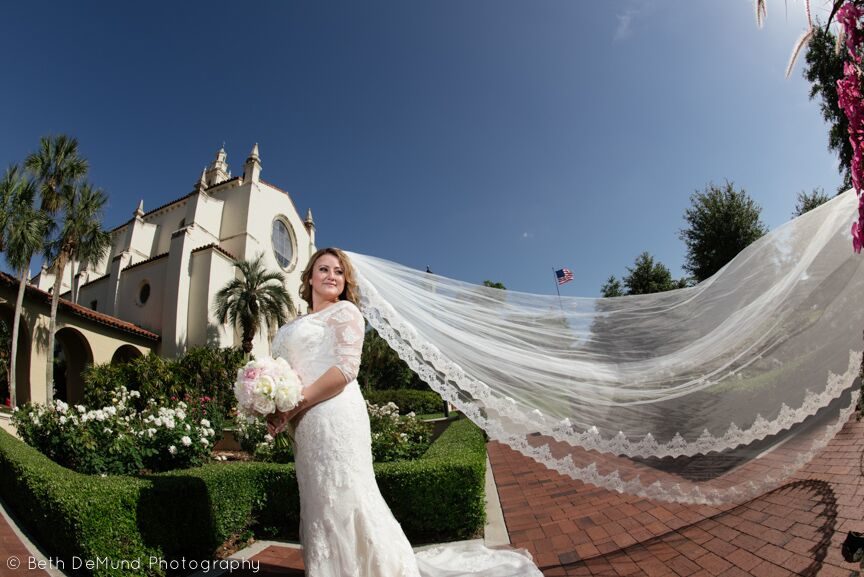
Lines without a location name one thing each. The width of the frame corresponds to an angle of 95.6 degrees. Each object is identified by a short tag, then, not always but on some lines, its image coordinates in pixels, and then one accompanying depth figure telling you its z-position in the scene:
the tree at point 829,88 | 11.57
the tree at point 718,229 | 14.84
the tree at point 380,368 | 31.89
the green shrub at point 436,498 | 4.31
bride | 2.08
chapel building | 22.16
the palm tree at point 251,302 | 20.89
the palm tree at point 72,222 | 16.27
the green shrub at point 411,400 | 27.38
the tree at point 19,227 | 14.33
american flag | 17.89
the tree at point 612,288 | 21.69
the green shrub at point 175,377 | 14.68
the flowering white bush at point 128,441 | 5.42
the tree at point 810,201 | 14.77
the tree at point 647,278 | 18.65
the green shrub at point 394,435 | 6.48
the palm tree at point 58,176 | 15.86
